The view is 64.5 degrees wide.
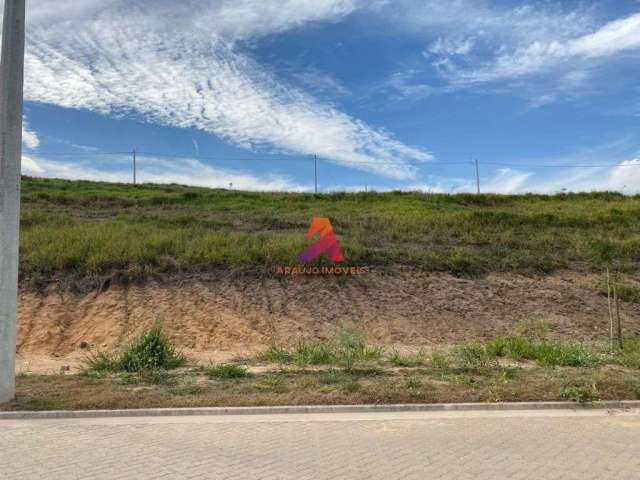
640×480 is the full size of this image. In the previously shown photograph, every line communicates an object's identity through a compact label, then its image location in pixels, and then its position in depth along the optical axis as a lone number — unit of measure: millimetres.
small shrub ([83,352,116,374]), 9445
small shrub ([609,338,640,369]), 9391
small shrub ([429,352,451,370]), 9289
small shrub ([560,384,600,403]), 7154
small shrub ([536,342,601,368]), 9562
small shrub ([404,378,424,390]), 7748
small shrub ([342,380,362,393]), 7617
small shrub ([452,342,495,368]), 9414
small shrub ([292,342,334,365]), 9961
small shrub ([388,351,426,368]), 9733
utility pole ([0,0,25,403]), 7438
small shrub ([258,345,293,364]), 10344
